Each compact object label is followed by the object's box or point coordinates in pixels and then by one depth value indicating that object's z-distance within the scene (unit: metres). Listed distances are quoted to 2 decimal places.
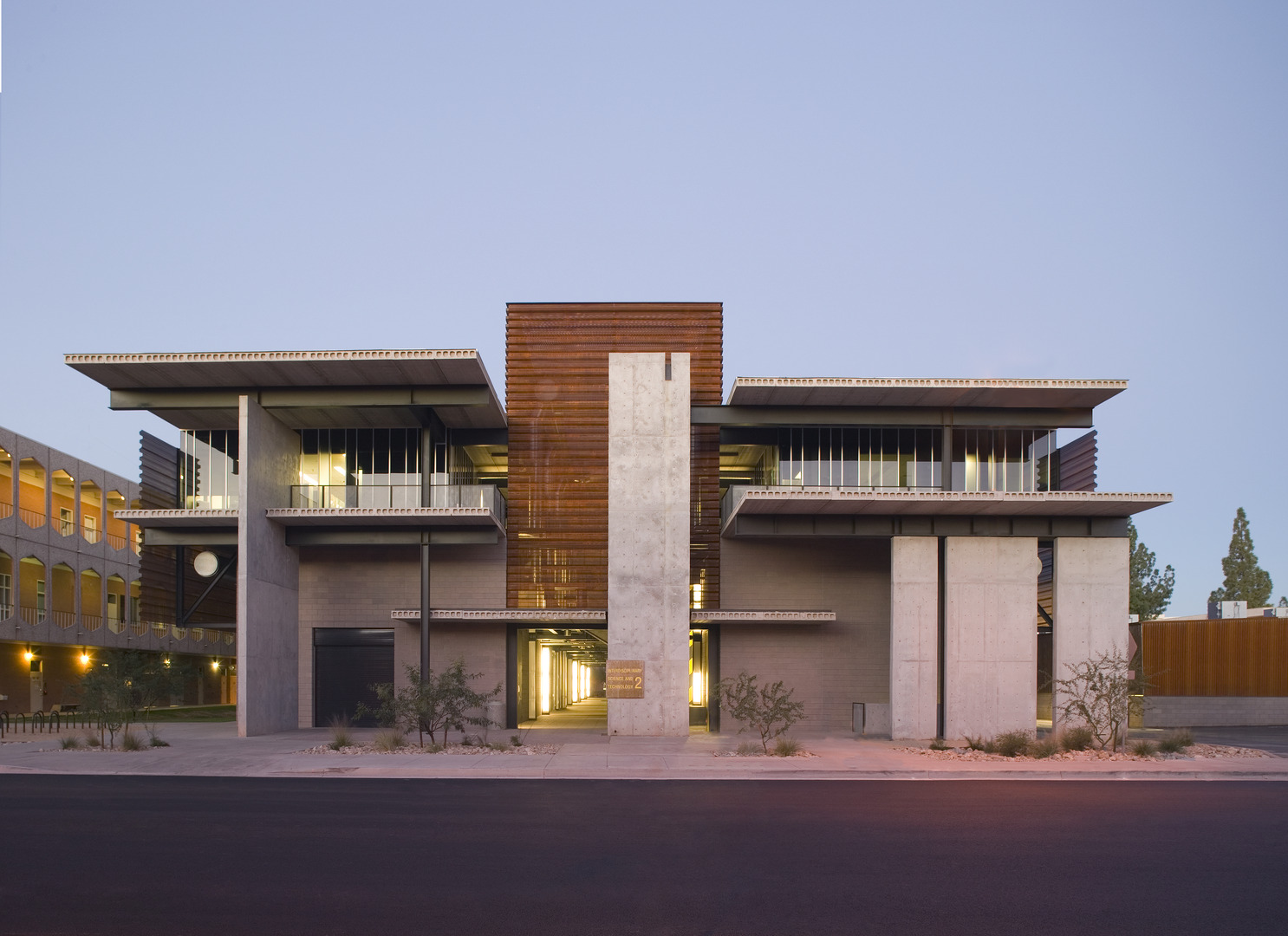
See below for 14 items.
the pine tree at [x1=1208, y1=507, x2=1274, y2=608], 70.50
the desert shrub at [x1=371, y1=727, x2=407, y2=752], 24.88
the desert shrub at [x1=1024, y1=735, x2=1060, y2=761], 23.91
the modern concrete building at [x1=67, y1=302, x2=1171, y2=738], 29.69
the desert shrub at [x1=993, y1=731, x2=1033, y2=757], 24.09
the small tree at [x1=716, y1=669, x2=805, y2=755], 24.53
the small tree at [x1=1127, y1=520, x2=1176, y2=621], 61.78
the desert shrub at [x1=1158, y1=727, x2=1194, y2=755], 24.33
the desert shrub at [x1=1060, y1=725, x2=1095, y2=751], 24.55
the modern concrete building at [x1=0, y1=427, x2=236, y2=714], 51.66
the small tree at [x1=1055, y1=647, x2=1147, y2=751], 25.48
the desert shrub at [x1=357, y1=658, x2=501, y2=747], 25.67
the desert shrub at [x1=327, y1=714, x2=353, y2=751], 25.06
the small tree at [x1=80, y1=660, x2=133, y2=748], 27.14
